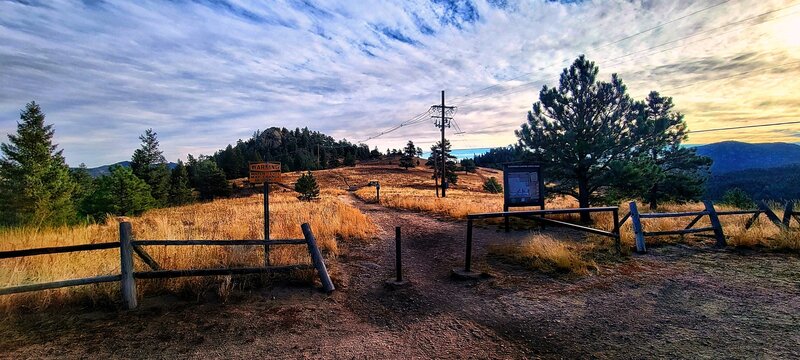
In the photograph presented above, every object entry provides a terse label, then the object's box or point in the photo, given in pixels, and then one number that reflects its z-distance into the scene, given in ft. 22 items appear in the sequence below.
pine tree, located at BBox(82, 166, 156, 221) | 79.31
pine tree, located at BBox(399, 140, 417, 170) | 266.49
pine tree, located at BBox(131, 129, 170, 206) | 130.72
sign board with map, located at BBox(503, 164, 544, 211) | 38.96
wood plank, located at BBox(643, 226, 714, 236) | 26.13
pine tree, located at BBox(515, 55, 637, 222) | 39.19
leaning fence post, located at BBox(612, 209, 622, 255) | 25.05
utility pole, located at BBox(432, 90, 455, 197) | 96.19
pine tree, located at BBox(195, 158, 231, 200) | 136.87
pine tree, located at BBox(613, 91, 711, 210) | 37.65
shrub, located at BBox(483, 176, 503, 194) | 166.20
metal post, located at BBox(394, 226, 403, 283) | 20.00
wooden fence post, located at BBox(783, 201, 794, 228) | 27.81
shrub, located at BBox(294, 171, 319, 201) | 92.32
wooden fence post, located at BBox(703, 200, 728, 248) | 26.53
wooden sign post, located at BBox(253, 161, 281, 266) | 24.84
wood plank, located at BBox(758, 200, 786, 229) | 28.24
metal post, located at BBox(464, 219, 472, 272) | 21.61
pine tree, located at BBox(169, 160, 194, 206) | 141.60
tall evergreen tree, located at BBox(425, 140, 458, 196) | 176.84
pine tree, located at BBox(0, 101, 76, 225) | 88.38
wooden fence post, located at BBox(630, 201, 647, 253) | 25.47
